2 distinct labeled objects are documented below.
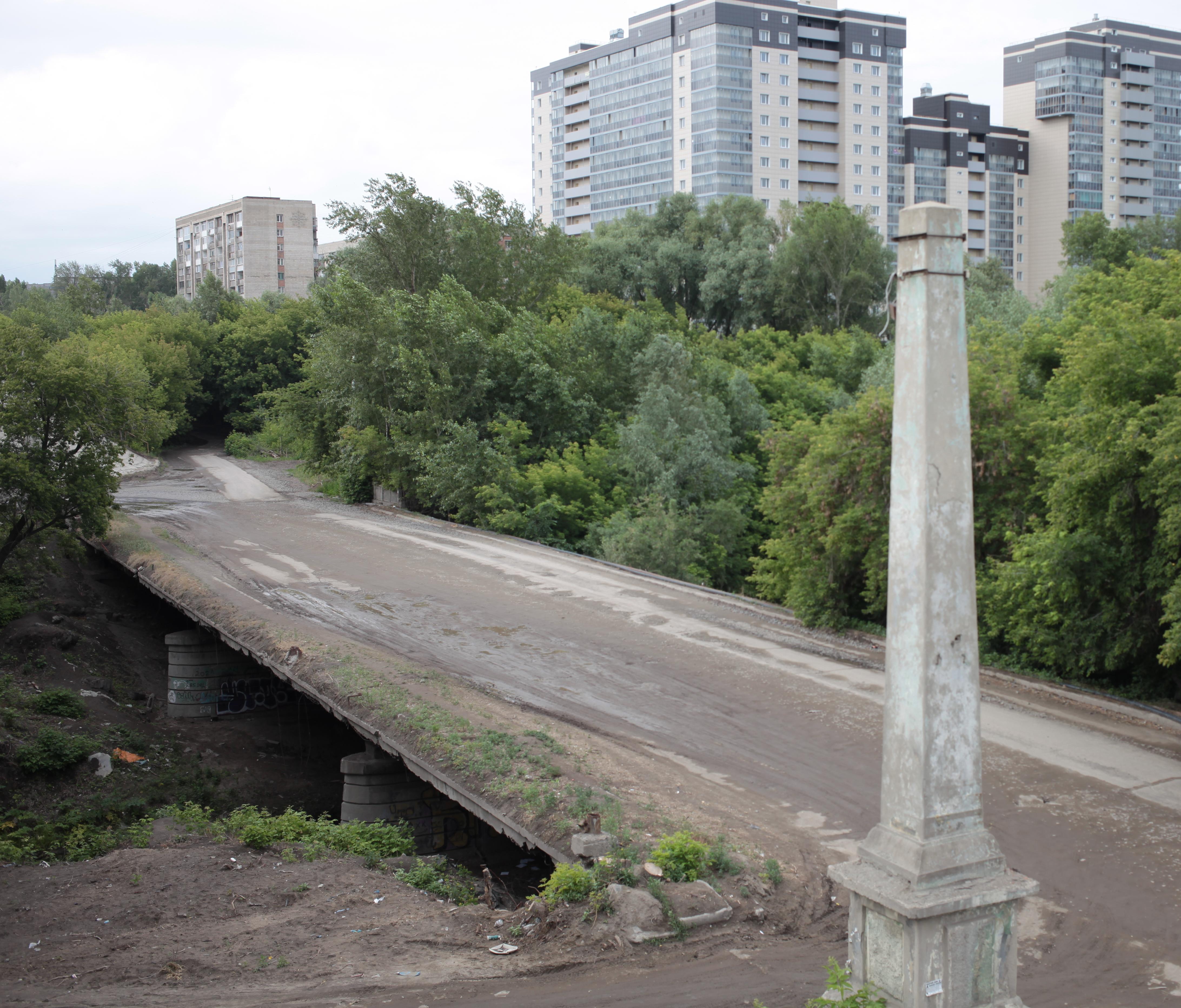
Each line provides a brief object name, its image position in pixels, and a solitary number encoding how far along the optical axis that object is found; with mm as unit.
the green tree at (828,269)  52344
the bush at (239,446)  54062
